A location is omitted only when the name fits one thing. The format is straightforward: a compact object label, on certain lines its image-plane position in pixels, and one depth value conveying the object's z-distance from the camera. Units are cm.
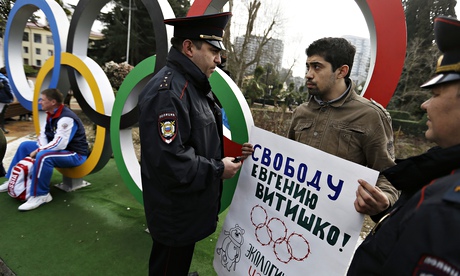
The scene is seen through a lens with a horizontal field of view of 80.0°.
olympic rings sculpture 207
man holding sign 153
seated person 335
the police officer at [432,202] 59
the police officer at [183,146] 149
